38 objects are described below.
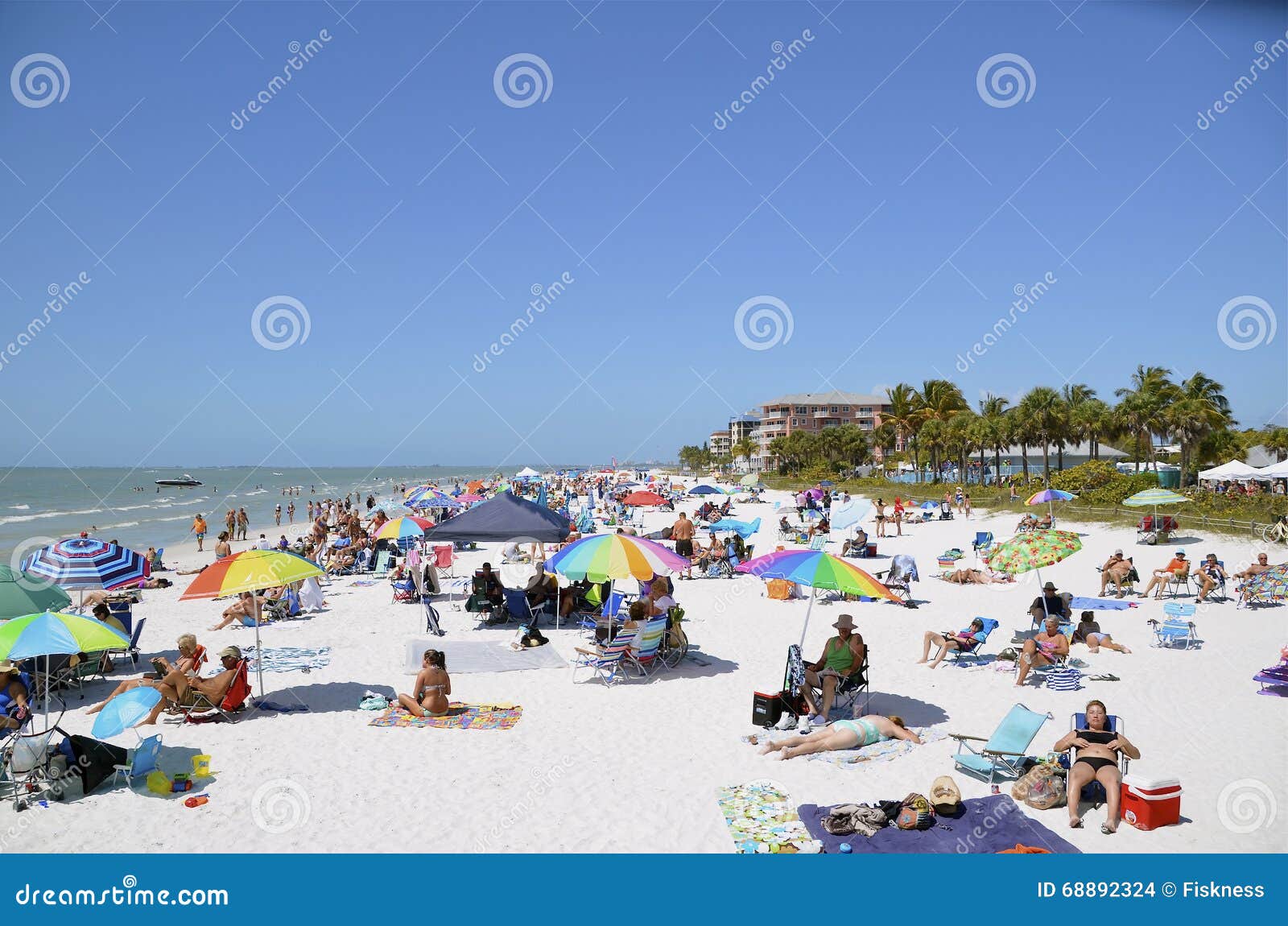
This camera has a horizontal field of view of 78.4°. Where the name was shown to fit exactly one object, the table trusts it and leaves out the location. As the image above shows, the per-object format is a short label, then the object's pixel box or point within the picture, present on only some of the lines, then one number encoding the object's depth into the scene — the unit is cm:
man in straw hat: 755
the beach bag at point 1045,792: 555
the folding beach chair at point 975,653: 983
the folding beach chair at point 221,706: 764
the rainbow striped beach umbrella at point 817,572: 741
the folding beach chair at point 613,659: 909
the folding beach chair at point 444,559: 1652
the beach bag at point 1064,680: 840
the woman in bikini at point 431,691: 766
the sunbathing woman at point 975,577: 1563
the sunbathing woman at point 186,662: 770
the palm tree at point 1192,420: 4056
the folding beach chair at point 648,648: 923
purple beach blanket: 498
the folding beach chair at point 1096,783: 564
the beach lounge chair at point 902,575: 1409
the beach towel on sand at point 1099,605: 1290
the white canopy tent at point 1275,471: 2520
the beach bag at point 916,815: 522
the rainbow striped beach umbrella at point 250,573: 766
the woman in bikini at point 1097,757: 532
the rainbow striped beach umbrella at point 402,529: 1538
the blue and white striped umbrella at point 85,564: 916
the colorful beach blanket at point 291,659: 970
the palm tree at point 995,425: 5256
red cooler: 516
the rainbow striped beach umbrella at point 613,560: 947
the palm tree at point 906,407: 6047
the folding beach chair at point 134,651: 961
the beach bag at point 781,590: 1418
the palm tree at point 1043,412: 4853
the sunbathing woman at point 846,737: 662
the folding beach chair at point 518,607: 1228
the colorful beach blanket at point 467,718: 744
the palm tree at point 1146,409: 4706
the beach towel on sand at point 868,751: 651
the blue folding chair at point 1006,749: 610
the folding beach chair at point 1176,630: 1009
